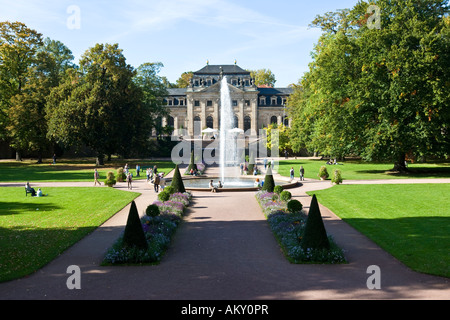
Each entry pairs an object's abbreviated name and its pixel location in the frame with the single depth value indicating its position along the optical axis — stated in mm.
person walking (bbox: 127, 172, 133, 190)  28453
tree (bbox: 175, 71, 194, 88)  115444
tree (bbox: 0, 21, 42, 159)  51656
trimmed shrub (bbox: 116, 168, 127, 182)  32622
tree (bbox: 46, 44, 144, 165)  45781
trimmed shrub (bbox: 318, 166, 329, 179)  33219
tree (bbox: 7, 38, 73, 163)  50031
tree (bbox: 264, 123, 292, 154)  67125
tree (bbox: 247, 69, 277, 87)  114062
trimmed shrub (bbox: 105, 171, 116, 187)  28984
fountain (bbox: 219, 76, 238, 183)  37959
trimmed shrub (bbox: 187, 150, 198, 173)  37631
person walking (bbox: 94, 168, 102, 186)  29888
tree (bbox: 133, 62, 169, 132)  66500
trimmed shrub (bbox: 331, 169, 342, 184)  29312
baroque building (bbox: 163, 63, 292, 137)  96375
